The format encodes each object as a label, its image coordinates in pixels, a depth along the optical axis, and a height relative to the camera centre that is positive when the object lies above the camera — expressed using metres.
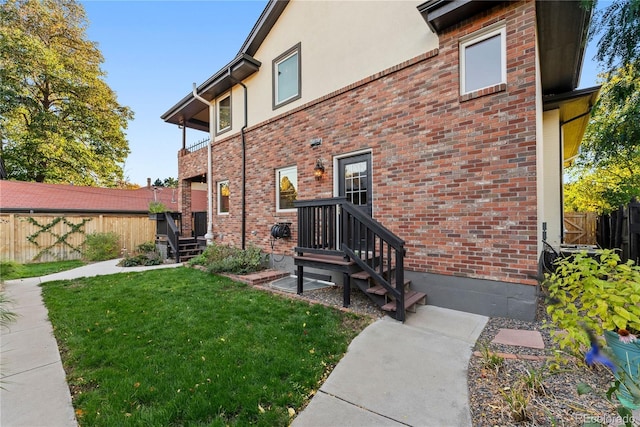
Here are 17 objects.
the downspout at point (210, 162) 9.36 +1.79
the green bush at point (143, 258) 8.95 -1.48
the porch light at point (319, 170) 6.13 +0.98
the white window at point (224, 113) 9.21 +3.52
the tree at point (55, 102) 13.05 +6.14
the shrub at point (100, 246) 10.88 -1.29
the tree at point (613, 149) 5.55 +1.83
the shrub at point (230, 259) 6.92 -1.23
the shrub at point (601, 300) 2.05 -0.71
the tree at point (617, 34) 4.10 +2.82
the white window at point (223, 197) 9.24 +0.58
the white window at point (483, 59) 4.14 +2.43
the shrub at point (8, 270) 6.11 -1.25
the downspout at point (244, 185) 8.21 +0.86
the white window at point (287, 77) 7.16 +3.76
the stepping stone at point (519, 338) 3.13 -1.52
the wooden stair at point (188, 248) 9.66 -1.25
